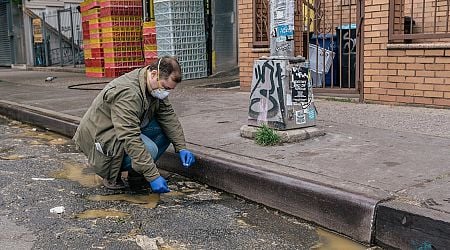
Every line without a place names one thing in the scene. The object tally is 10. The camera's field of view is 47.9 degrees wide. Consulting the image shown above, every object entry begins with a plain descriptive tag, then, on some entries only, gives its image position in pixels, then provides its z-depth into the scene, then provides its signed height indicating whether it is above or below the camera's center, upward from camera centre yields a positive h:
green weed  4.75 -0.75
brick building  6.18 +0.04
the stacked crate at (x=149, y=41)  11.73 +0.40
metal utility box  4.71 -0.35
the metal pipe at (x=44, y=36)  20.17 +0.95
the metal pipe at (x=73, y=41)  18.30 +0.67
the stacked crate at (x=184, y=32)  10.95 +0.55
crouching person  3.84 -0.55
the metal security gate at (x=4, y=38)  23.70 +1.08
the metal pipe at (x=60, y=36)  18.87 +0.89
